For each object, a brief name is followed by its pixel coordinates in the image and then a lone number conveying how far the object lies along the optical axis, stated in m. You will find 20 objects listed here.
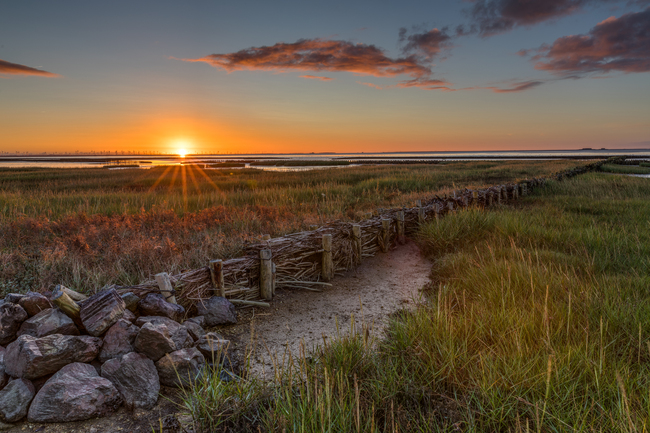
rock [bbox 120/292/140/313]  3.95
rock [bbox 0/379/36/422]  2.81
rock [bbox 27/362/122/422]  2.83
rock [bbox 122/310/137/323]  3.76
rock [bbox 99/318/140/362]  3.42
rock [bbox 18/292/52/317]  3.66
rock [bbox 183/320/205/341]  3.97
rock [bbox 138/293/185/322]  4.05
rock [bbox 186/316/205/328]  4.39
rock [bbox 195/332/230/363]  3.72
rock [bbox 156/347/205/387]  3.35
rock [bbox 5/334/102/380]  3.04
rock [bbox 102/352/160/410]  3.08
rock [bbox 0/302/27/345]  3.50
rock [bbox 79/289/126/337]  3.53
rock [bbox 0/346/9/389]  3.07
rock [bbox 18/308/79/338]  3.44
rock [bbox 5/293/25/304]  3.76
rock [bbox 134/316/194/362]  3.41
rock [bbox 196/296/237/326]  4.64
